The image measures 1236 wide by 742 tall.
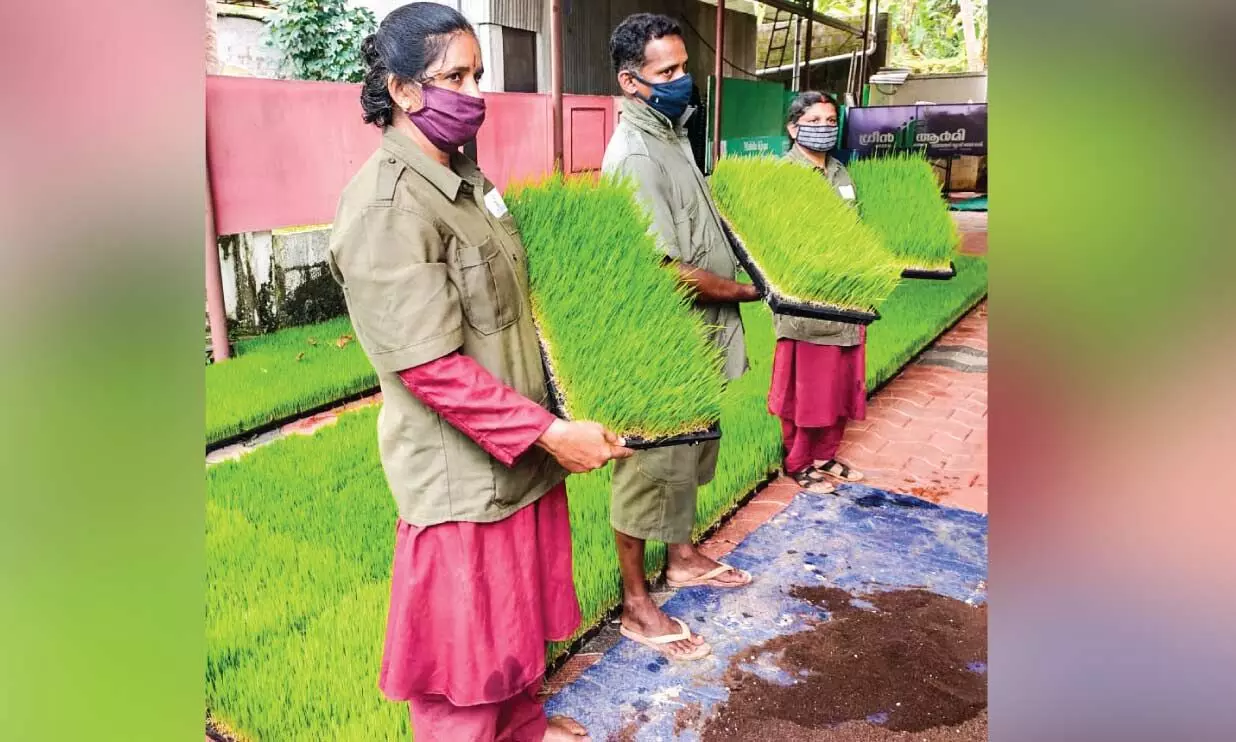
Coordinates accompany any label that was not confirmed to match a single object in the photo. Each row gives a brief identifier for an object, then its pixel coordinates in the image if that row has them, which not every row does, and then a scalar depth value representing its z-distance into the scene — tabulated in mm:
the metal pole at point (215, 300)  4664
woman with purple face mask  1545
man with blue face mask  2510
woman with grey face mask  3652
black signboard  8195
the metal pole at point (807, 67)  10414
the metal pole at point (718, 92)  7418
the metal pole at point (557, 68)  4391
